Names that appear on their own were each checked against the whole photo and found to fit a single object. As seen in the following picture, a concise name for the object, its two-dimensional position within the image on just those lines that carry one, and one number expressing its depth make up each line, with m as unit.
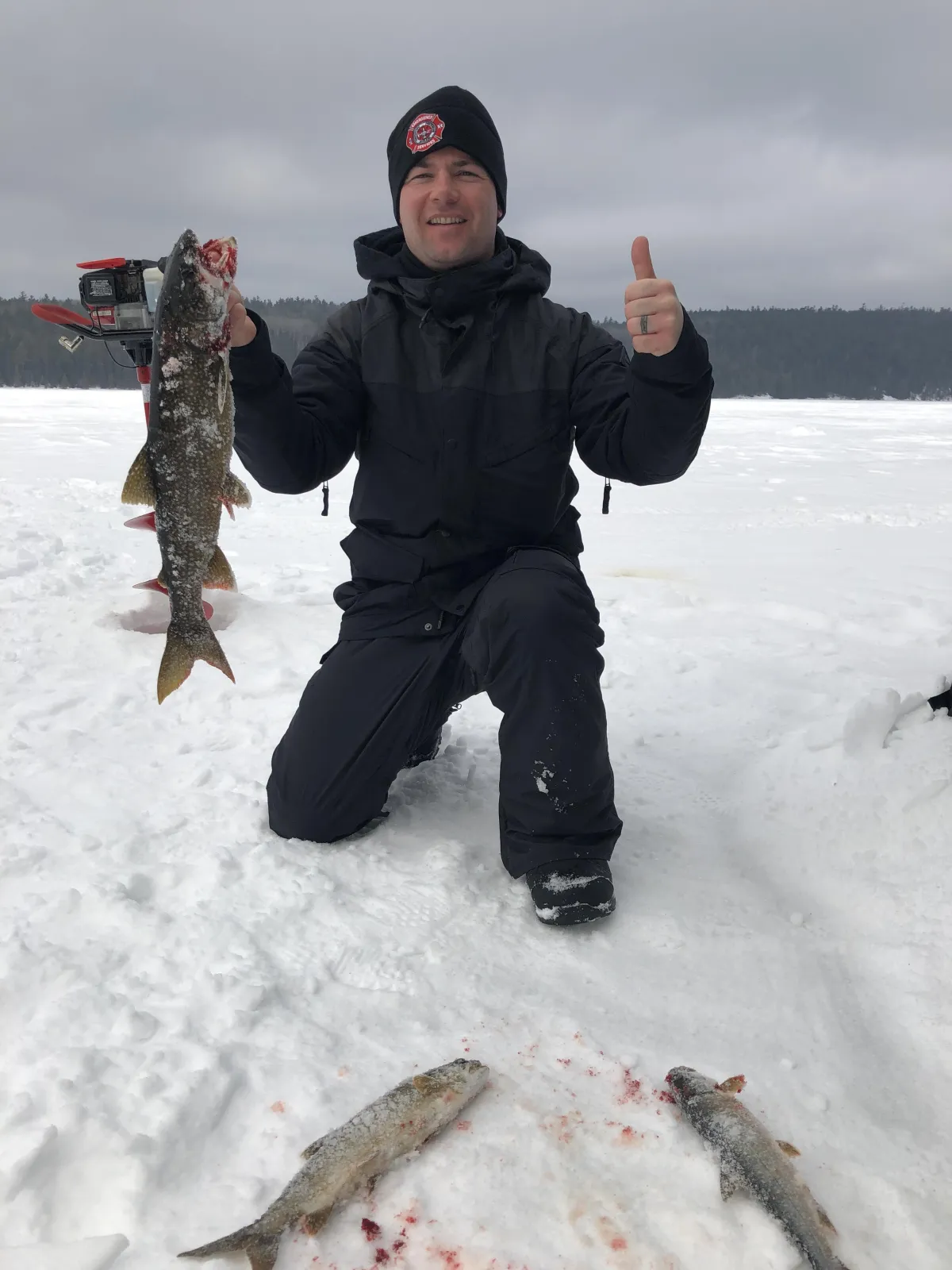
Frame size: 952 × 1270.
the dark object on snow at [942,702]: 3.48
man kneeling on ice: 2.80
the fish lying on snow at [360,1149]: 1.58
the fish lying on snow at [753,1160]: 1.63
